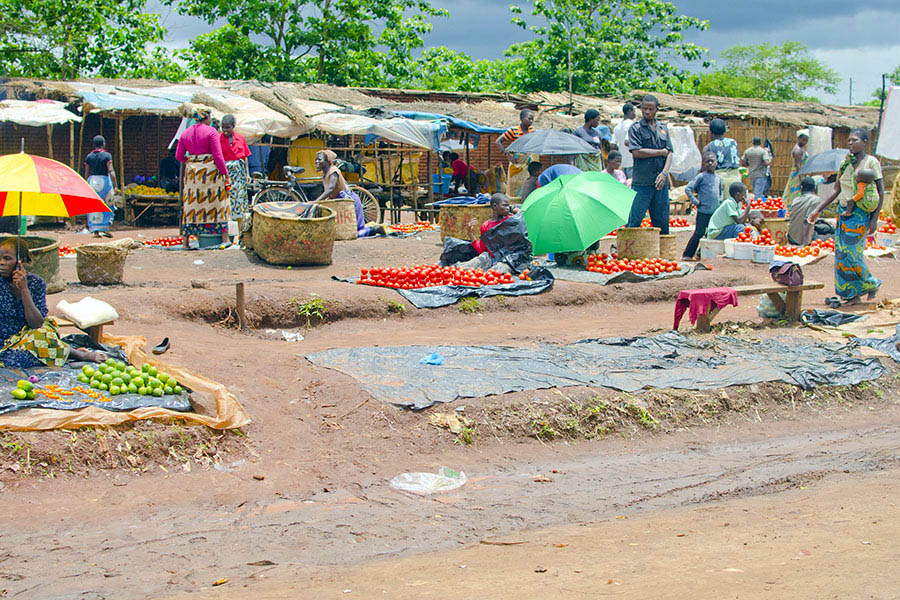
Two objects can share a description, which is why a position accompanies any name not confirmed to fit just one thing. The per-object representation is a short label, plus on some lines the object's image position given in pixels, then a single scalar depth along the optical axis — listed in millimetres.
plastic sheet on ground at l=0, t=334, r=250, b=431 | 5402
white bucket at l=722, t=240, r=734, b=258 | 12570
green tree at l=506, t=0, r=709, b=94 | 31406
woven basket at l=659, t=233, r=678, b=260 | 11992
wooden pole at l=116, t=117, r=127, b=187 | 16859
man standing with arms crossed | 11672
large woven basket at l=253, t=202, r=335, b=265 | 11281
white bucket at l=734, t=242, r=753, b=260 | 12422
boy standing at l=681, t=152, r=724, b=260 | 12474
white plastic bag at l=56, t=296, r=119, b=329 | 6512
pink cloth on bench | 8523
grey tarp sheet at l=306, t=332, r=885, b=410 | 6691
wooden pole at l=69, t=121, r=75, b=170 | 16047
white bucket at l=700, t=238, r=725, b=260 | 12820
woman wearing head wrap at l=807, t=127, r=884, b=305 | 9164
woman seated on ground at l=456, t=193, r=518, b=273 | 10766
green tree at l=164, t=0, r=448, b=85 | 28188
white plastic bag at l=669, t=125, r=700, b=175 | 21109
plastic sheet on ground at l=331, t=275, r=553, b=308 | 9797
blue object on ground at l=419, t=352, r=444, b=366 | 7145
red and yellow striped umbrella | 5469
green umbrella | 10516
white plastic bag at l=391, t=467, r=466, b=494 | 5406
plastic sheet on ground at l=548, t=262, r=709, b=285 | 10867
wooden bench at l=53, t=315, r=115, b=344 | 6715
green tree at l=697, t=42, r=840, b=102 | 47625
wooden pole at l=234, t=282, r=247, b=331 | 8555
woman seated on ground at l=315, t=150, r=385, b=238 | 13688
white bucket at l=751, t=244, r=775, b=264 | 12234
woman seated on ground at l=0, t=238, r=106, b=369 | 5836
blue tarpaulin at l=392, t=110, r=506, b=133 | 18891
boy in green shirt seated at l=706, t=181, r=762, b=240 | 12781
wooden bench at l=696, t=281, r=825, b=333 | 8633
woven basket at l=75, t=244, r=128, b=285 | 9570
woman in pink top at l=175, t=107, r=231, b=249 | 12164
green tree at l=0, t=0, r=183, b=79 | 23078
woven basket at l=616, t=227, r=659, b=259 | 11680
